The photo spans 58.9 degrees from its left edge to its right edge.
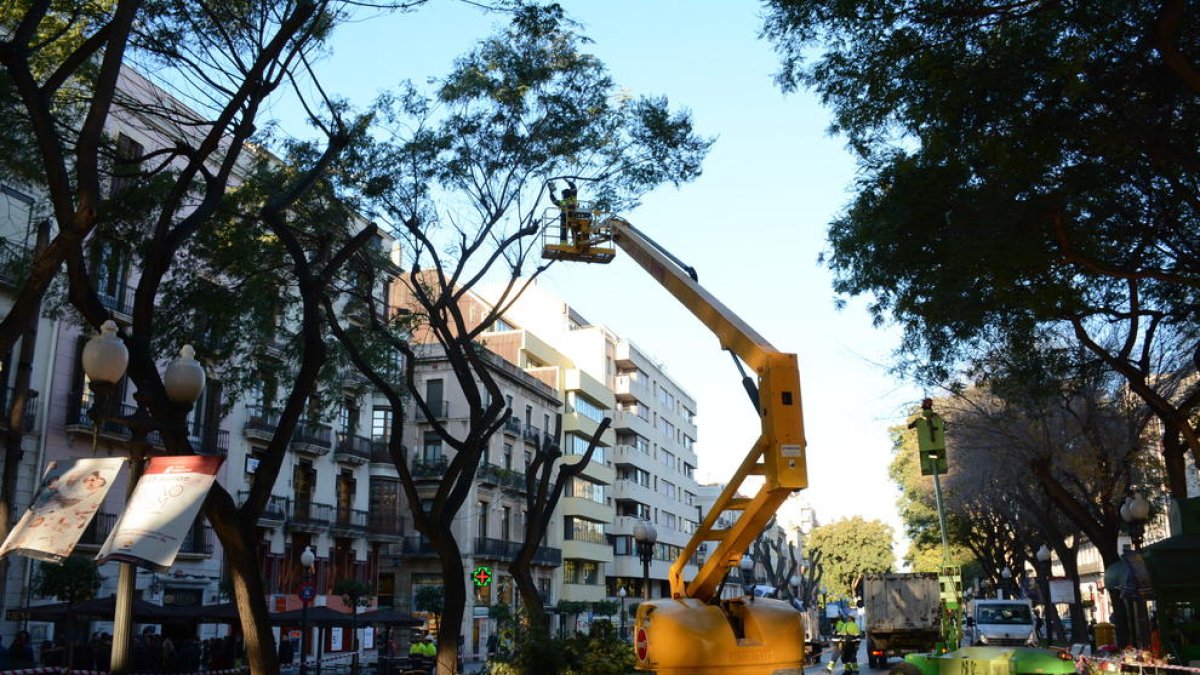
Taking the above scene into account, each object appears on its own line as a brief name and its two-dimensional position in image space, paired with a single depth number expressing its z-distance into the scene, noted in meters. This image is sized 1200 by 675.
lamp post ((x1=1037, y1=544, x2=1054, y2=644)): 37.62
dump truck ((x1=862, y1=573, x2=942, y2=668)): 29.84
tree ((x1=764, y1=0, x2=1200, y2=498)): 12.01
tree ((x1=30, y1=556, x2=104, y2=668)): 22.22
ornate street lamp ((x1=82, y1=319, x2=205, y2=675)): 9.02
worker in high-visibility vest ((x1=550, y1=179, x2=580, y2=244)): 18.17
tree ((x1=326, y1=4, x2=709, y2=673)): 18.59
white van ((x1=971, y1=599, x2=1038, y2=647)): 30.97
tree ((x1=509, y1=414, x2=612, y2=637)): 20.22
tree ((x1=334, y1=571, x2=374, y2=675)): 32.83
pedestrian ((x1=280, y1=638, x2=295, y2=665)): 29.12
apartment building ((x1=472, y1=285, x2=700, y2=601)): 68.19
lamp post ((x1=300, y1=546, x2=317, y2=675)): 22.70
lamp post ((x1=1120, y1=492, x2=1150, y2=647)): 21.17
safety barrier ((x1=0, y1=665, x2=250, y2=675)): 14.11
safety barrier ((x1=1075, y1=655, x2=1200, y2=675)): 15.62
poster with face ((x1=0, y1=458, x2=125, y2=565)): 7.99
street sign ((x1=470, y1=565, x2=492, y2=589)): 25.81
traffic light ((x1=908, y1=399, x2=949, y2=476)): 15.87
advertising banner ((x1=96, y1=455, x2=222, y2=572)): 8.02
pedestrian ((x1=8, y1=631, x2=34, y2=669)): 19.80
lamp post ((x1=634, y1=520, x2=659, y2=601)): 22.50
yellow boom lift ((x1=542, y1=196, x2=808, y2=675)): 11.74
